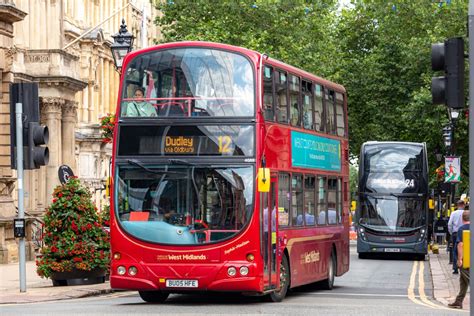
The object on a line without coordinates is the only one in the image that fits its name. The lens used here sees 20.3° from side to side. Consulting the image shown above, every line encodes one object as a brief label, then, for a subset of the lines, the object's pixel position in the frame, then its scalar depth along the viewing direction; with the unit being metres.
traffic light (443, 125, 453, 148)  50.08
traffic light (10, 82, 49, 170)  24.28
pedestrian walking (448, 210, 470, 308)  22.66
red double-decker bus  20.95
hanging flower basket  31.41
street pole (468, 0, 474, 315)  12.89
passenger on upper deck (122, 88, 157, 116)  21.52
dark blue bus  45.88
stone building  38.56
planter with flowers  26.62
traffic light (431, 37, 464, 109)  13.95
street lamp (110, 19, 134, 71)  29.30
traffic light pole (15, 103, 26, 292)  24.36
